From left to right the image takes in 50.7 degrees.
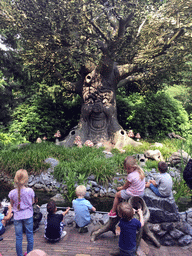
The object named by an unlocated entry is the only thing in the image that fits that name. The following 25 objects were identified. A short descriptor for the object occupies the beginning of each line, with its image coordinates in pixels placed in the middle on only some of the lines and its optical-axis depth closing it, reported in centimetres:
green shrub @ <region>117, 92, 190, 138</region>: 1129
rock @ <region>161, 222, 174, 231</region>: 357
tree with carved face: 741
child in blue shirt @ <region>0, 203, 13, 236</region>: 319
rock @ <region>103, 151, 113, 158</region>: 788
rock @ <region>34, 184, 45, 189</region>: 650
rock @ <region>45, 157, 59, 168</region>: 703
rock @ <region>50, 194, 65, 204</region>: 563
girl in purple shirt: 301
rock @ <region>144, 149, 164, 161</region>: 768
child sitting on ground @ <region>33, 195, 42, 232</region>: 379
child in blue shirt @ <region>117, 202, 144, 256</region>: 276
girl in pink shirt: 354
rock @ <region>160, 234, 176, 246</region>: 344
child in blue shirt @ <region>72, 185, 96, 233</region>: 374
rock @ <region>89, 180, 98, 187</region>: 627
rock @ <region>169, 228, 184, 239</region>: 349
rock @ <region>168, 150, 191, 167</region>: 732
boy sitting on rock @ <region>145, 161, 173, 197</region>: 375
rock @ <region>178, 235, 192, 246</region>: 341
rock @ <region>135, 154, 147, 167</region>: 734
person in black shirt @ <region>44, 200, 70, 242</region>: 339
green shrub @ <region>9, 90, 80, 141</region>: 1049
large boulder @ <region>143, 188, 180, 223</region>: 371
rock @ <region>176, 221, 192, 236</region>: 361
